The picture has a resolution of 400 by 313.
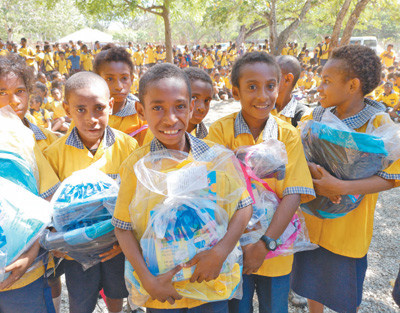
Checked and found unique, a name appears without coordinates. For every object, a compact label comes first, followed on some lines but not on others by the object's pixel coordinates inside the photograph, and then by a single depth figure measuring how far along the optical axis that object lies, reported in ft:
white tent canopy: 85.05
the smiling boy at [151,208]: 3.78
